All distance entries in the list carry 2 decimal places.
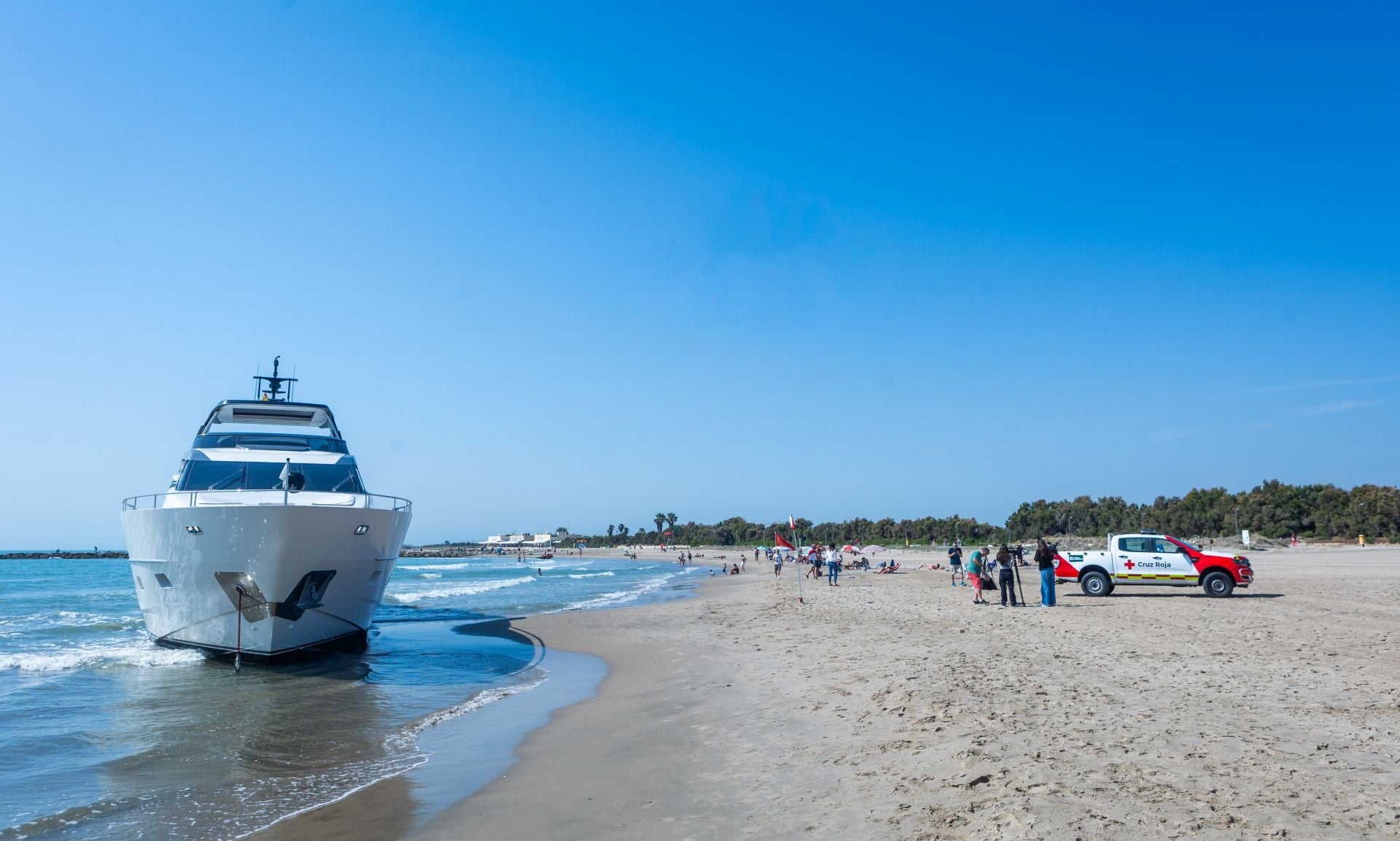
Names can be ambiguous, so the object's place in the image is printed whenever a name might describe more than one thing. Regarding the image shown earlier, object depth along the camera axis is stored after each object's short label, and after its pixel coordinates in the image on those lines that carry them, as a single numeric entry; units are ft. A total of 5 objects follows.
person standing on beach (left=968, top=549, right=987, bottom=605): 69.27
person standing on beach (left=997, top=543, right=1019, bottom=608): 64.69
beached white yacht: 49.21
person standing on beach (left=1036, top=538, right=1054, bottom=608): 62.13
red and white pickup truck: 68.28
